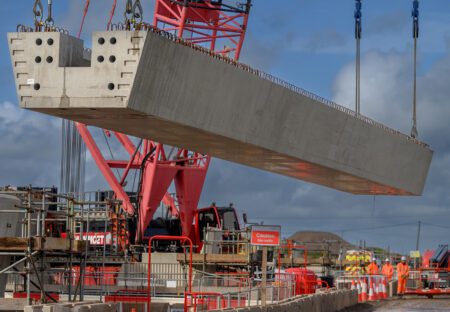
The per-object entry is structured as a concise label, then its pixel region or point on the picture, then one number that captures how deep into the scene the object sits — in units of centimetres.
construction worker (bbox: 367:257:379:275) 5103
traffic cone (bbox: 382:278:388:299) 4562
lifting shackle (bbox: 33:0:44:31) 2973
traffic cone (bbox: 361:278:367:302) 4269
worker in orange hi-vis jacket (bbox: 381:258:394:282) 5025
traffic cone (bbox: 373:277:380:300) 4447
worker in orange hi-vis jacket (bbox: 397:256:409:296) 4747
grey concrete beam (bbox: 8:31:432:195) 2803
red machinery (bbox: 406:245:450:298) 4578
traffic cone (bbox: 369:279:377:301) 4366
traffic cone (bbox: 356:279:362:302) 4225
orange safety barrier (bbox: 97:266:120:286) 3614
